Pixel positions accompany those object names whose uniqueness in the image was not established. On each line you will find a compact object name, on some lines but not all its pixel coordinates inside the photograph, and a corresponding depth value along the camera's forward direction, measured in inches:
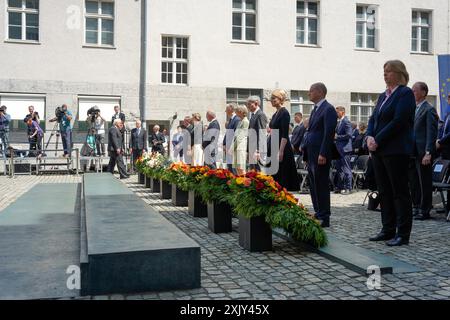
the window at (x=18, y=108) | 909.2
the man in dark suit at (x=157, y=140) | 895.7
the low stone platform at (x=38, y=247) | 181.3
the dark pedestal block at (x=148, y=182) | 586.9
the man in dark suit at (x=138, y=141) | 793.6
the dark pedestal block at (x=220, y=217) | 307.3
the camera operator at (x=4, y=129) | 803.4
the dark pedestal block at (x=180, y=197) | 429.7
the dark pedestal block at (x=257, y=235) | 252.8
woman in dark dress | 343.0
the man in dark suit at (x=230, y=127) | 473.7
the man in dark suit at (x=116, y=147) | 747.4
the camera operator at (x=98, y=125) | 862.8
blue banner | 472.7
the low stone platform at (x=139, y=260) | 174.2
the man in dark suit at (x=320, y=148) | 309.4
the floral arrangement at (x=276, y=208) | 245.9
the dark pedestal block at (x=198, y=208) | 368.8
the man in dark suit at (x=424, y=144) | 348.2
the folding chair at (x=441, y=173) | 376.5
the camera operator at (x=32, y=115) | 845.2
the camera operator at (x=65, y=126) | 853.2
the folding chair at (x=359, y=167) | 546.0
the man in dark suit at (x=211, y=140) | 559.8
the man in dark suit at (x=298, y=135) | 511.5
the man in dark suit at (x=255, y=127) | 394.9
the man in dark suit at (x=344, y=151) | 532.7
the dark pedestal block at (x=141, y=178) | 646.8
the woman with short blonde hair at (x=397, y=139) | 258.4
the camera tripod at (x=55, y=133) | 870.7
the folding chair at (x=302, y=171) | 539.1
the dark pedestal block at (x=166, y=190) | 483.6
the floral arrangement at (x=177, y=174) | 406.3
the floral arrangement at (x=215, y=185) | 304.3
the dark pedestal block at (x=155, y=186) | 544.0
